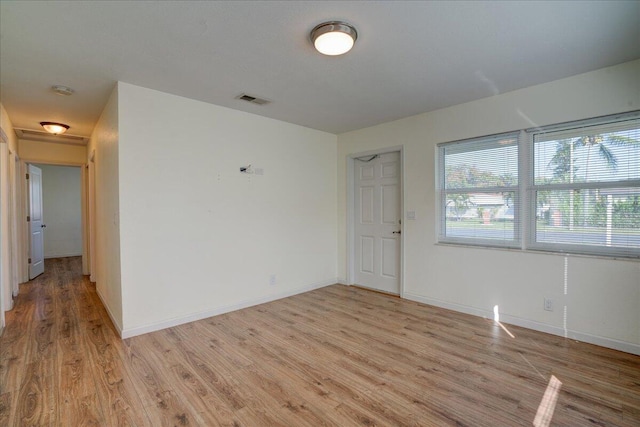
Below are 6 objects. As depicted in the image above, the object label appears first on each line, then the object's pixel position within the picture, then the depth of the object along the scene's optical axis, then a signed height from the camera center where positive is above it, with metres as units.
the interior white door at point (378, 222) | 4.62 -0.19
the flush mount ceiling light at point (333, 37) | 2.11 +1.27
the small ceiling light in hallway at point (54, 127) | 4.24 +1.22
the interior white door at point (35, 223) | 5.56 -0.21
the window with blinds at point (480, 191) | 3.43 +0.23
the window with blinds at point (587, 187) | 2.74 +0.22
